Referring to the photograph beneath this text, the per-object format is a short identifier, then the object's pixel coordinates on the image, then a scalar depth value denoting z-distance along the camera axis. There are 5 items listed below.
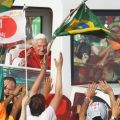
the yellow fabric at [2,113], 18.03
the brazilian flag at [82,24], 19.00
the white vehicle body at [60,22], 19.91
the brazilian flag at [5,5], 19.27
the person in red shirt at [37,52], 20.16
